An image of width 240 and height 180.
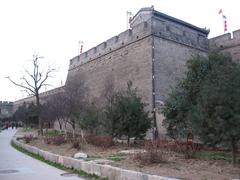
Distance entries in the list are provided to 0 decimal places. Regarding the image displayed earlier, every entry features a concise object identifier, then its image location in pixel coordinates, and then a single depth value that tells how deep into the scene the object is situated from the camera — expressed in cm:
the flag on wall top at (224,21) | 1975
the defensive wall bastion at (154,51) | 1546
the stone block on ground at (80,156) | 740
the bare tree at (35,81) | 2116
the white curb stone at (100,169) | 468
